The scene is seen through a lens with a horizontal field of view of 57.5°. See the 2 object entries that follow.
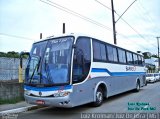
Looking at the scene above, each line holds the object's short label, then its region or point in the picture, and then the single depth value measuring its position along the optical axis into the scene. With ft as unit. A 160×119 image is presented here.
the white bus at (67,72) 17.39
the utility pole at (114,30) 41.67
